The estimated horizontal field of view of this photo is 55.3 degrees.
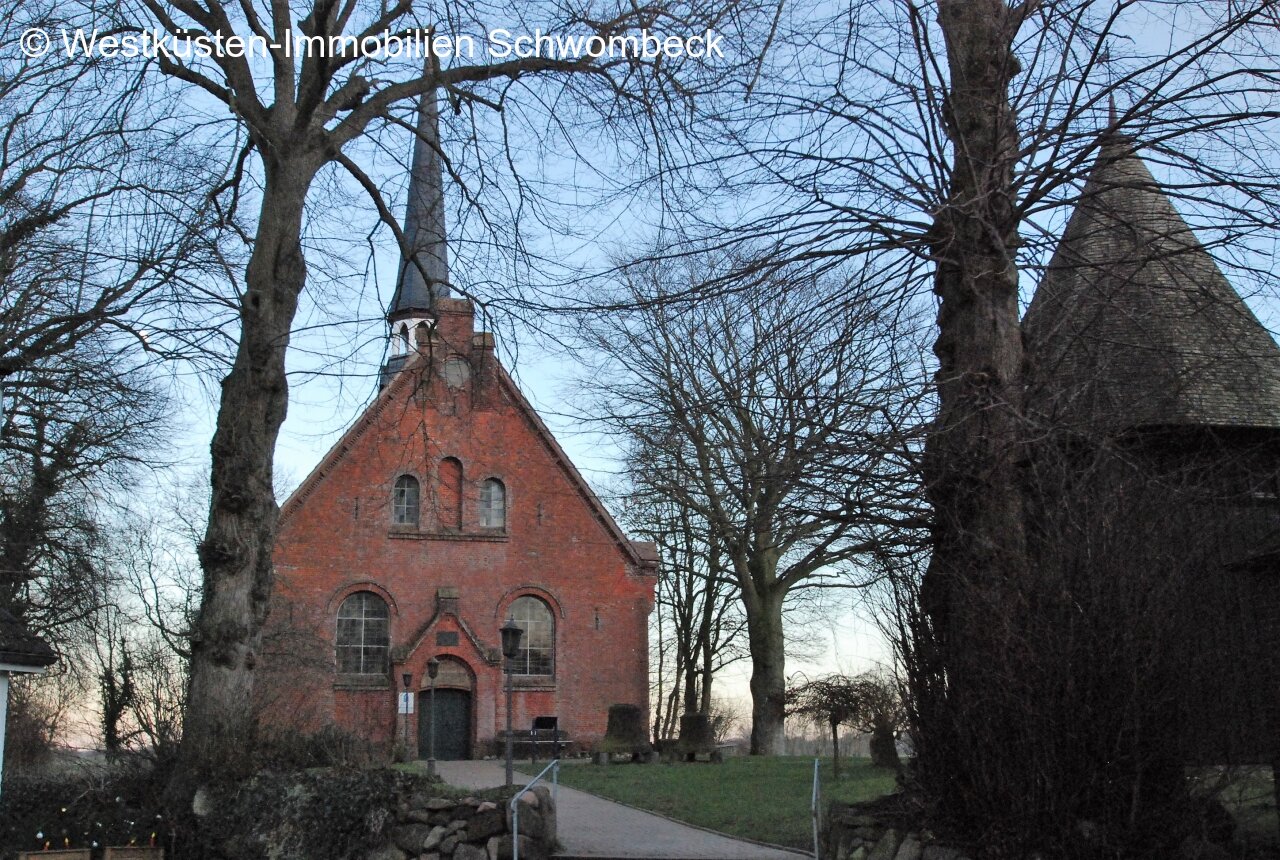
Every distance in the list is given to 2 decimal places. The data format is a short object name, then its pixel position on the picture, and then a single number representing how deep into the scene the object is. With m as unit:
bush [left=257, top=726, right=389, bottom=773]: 12.27
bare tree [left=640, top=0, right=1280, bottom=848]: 7.05
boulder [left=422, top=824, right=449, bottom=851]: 11.55
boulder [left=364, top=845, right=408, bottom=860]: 11.56
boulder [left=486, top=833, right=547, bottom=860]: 11.77
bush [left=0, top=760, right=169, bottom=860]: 11.63
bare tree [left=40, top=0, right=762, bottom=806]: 12.27
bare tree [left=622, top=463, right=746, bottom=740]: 42.81
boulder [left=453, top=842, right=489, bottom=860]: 11.52
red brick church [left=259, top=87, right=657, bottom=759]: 33.12
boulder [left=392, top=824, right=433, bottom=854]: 11.58
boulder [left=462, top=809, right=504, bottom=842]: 11.67
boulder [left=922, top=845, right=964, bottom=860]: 7.23
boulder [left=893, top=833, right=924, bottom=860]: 7.53
